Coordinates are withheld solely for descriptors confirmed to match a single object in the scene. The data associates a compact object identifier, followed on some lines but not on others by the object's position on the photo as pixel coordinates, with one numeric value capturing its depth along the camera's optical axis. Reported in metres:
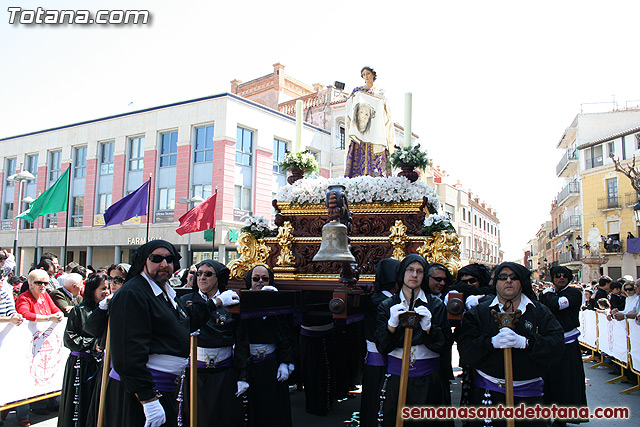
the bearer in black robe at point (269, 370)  5.55
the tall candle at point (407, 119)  8.05
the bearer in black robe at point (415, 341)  4.64
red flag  12.89
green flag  13.89
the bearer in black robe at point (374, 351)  5.31
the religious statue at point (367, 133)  9.07
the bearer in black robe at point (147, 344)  3.59
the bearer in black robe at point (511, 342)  4.24
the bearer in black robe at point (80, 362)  5.61
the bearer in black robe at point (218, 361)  4.97
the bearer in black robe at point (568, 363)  6.66
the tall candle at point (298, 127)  9.12
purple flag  13.94
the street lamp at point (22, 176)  17.50
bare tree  15.50
